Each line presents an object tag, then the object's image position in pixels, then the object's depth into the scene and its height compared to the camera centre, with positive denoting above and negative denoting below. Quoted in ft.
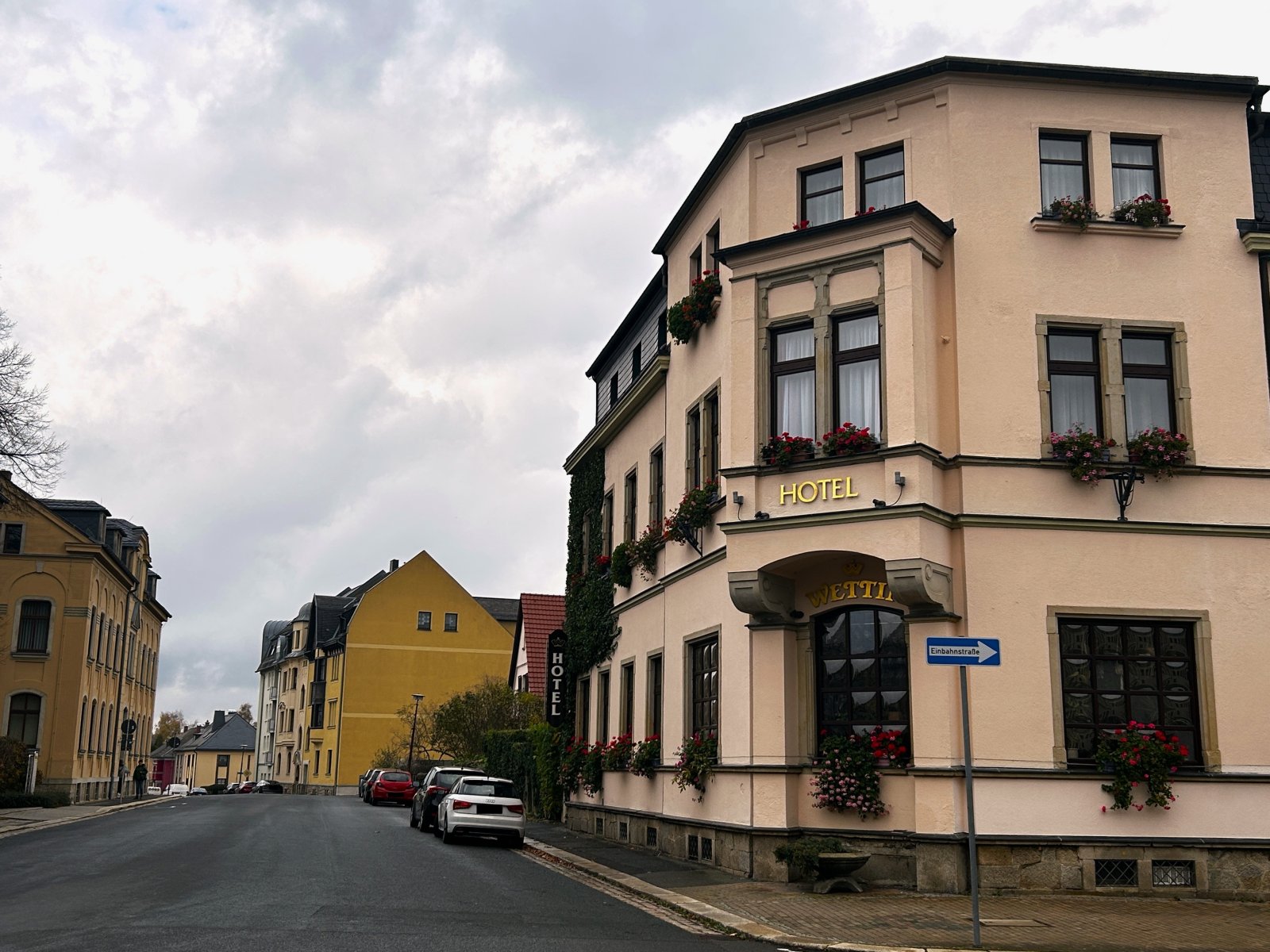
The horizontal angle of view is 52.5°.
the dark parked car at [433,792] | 99.40 -3.19
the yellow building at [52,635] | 163.02 +13.65
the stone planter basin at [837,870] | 52.29 -4.54
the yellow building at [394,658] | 253.85 +18.17
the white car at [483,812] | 83.97 -3.98
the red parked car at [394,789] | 162.91 -4.88
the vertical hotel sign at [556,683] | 103.96 +5.46
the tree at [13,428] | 100.94 +24.28
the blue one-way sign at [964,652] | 41.52 +3.38
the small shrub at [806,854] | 53.11 -4.04
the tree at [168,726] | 543.80 +8.50
